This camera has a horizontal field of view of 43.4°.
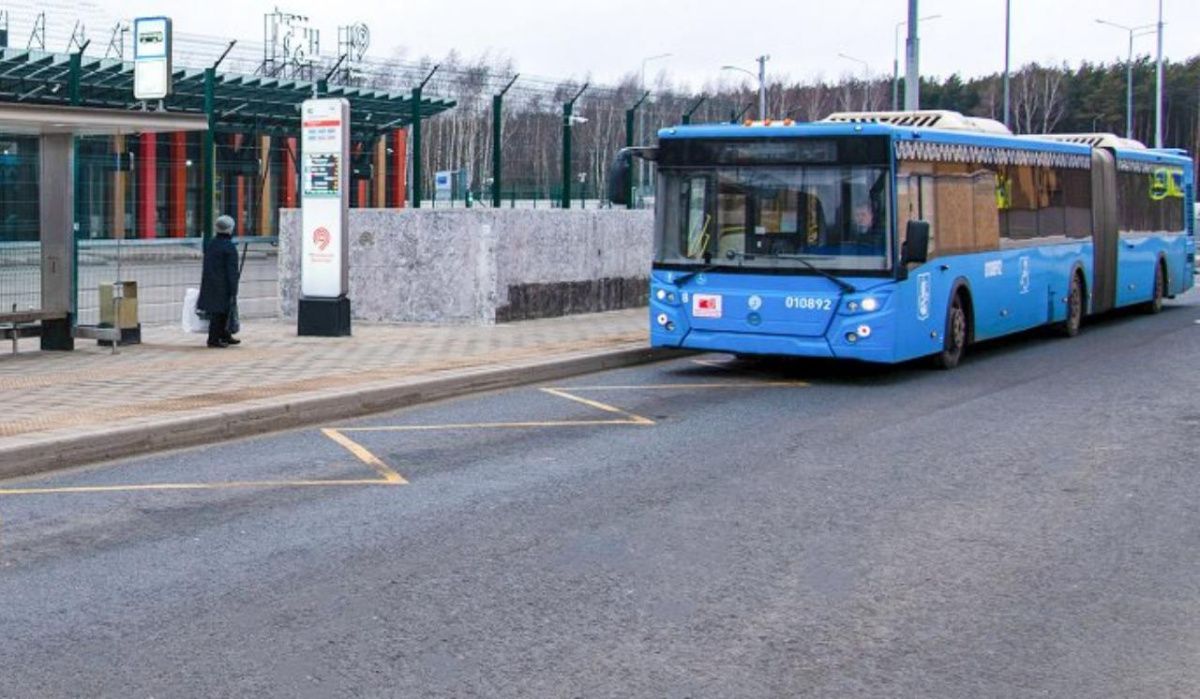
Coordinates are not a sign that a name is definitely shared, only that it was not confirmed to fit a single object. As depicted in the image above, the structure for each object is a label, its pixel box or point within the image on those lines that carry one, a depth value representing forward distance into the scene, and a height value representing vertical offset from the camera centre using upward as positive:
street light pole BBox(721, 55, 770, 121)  46.91 +6.33
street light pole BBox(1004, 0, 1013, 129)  41.88 +6.93
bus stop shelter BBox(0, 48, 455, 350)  15.62 +2.12
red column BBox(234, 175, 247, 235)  20.94 +0.80
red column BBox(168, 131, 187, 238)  19.73 +0.87
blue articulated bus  14.48 +0.34
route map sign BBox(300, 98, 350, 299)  18.47 +0.84
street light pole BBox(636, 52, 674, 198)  28.02 +1.79
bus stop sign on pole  18.42 +2.57
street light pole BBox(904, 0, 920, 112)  25.41 +3.45
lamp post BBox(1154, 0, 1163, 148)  49.45 +5.69
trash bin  16.70 -0.49
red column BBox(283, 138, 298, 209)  22.12 +1.33
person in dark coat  16.86 -0.22
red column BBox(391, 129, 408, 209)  23.22 +1.63
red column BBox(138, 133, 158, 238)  19.48 +1.01
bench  15.62 -0.62
